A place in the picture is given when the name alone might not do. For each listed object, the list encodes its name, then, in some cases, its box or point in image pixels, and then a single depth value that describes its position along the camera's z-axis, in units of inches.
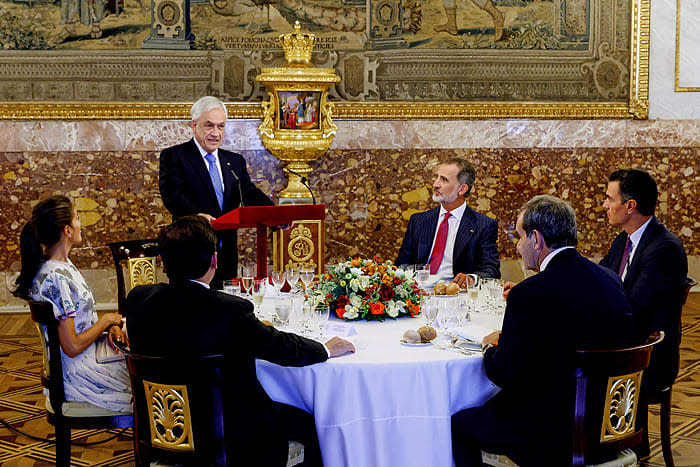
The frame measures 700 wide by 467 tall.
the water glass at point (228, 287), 132.7
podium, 148.5
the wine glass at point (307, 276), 140.1
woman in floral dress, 127.1
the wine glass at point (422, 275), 151.4
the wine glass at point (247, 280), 143.9
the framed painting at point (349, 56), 274.8
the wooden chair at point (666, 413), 133.9
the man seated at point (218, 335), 100.7
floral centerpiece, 130.9
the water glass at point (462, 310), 123.1
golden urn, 265.6
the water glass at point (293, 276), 141.3
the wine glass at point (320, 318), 117.3
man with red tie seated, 180.4
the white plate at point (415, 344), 115.8
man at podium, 189.8
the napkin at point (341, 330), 122.3
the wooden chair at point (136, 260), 174.1
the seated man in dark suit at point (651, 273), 133.3
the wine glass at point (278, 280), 145.4
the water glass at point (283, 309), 122.1
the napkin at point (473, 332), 119.5
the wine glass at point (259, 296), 136.4
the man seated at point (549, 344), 101.0
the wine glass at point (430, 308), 119.0
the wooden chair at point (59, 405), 124.3
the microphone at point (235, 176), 198.7
